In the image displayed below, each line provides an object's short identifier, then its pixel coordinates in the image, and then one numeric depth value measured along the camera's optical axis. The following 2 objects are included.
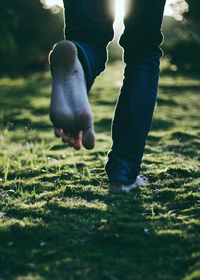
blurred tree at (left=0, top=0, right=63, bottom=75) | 20.88
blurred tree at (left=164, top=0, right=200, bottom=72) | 20.08
